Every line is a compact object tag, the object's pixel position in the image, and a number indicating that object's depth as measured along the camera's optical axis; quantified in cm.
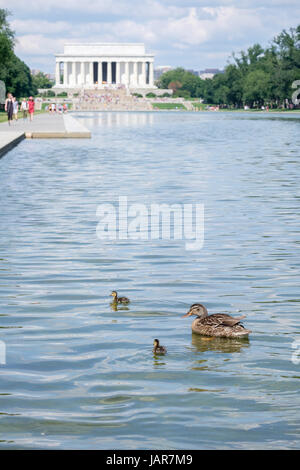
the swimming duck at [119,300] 1027
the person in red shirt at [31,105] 6700
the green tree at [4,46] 8495
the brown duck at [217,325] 842
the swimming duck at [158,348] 812
